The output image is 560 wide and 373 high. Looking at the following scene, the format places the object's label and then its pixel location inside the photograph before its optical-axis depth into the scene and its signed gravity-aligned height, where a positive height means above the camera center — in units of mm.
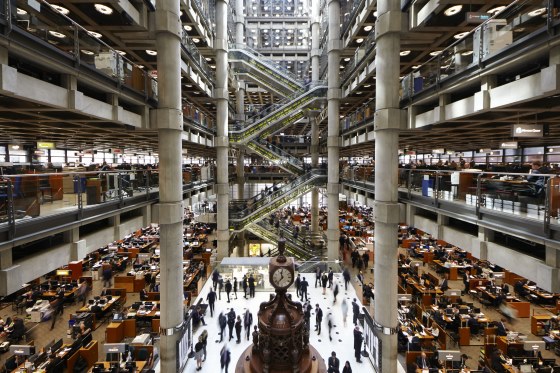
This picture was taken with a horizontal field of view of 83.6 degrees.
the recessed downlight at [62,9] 8977 +4860
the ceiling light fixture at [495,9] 9697 +5057
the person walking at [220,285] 16469 -5959
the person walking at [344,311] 13539 -6034
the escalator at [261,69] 23250 +7941
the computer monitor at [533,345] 11195 -6304
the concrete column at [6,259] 5477 -1452
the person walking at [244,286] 16172 -5843
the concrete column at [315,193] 30038 -1977
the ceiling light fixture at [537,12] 5264 +2706
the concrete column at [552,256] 5590 -1576
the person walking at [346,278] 17169 -5864
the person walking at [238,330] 12398 -6210
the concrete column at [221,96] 19984 +4998
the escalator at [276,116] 21359 +3945
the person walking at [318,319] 13120 -6231
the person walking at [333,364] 9838 -6146
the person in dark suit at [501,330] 12520 -6445
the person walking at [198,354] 10859 -6300
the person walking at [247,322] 12734 -6083
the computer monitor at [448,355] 10375 -6134
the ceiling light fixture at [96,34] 10902 +5039
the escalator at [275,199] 21906 -1861
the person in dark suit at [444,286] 16930 -6272
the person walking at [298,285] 16438 -5959
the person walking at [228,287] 15789 -5733
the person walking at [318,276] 17953 -6043
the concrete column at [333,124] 19984 +3158
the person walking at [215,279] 16594 -5585
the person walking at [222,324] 12609 -6079
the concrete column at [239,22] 29578 +14379
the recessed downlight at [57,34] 6100 +2813
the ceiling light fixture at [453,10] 9180 +4786
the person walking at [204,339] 11469 -6194
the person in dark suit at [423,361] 10772 -6675
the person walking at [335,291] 15475 -5892
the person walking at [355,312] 13695 -6223
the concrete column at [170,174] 10305 +1
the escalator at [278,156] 22550 +1221
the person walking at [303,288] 15630 -5822
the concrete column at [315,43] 29266 +12243
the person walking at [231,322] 12570 -5965
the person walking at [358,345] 11367 -6337
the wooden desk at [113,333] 12742 -6470
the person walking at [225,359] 10320 -6113
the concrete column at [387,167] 10398 +142
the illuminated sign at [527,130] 7033 +886
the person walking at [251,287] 16000 -5845
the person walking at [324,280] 16797 -5864
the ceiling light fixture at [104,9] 8828 +4787
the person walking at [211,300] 14547 -5915
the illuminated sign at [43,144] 13091 +1339
